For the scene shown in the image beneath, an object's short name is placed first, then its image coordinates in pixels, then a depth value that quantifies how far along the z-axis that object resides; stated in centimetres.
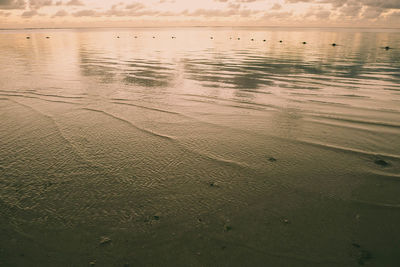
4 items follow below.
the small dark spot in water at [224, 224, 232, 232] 420
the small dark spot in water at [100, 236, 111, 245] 392
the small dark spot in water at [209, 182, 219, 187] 543
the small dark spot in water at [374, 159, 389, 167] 634
